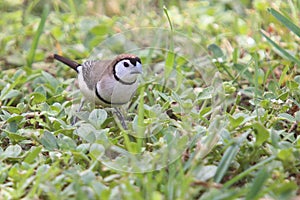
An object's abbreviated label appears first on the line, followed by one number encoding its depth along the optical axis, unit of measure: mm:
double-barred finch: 5859
